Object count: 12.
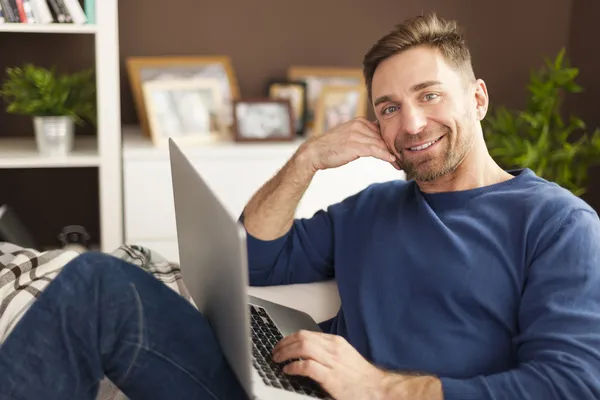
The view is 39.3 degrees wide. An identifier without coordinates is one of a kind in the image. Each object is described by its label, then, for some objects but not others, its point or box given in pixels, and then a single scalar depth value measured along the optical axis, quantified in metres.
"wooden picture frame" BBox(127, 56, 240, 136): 3.31
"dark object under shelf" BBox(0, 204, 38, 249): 2.64
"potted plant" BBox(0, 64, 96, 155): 2.99
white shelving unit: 2.96
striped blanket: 1.87
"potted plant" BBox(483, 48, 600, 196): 3.31
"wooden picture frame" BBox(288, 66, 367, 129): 3.47
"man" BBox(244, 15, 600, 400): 1.48
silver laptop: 1.22
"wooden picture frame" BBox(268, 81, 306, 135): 3.42
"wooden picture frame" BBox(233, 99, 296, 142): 3.22
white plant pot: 3.02
